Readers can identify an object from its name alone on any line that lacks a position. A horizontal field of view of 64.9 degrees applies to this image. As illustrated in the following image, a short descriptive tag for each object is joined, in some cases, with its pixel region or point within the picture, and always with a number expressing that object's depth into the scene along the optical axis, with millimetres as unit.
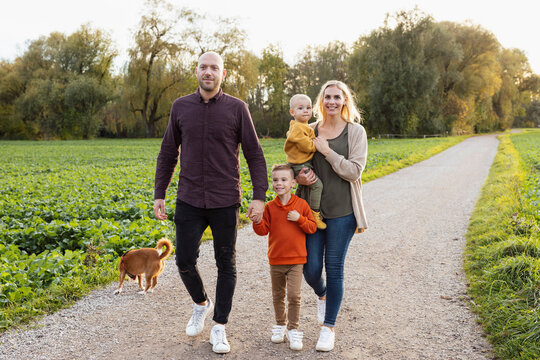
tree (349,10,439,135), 44375
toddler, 3230
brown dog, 4492
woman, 3312
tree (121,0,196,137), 45312
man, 3236
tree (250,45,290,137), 59219
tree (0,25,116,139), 51031
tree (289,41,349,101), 60531
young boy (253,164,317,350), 3262
